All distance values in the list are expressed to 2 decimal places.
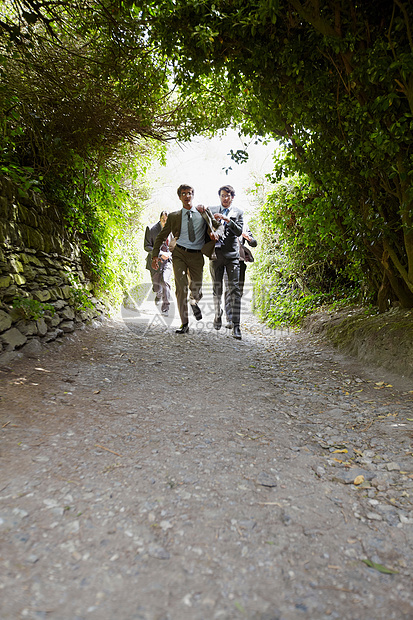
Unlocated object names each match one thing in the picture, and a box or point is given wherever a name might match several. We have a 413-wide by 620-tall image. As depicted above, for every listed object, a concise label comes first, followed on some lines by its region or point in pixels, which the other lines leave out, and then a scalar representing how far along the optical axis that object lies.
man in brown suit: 5.80
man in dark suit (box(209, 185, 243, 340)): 6.09
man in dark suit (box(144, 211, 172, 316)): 7.85
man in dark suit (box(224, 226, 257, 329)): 6.41
